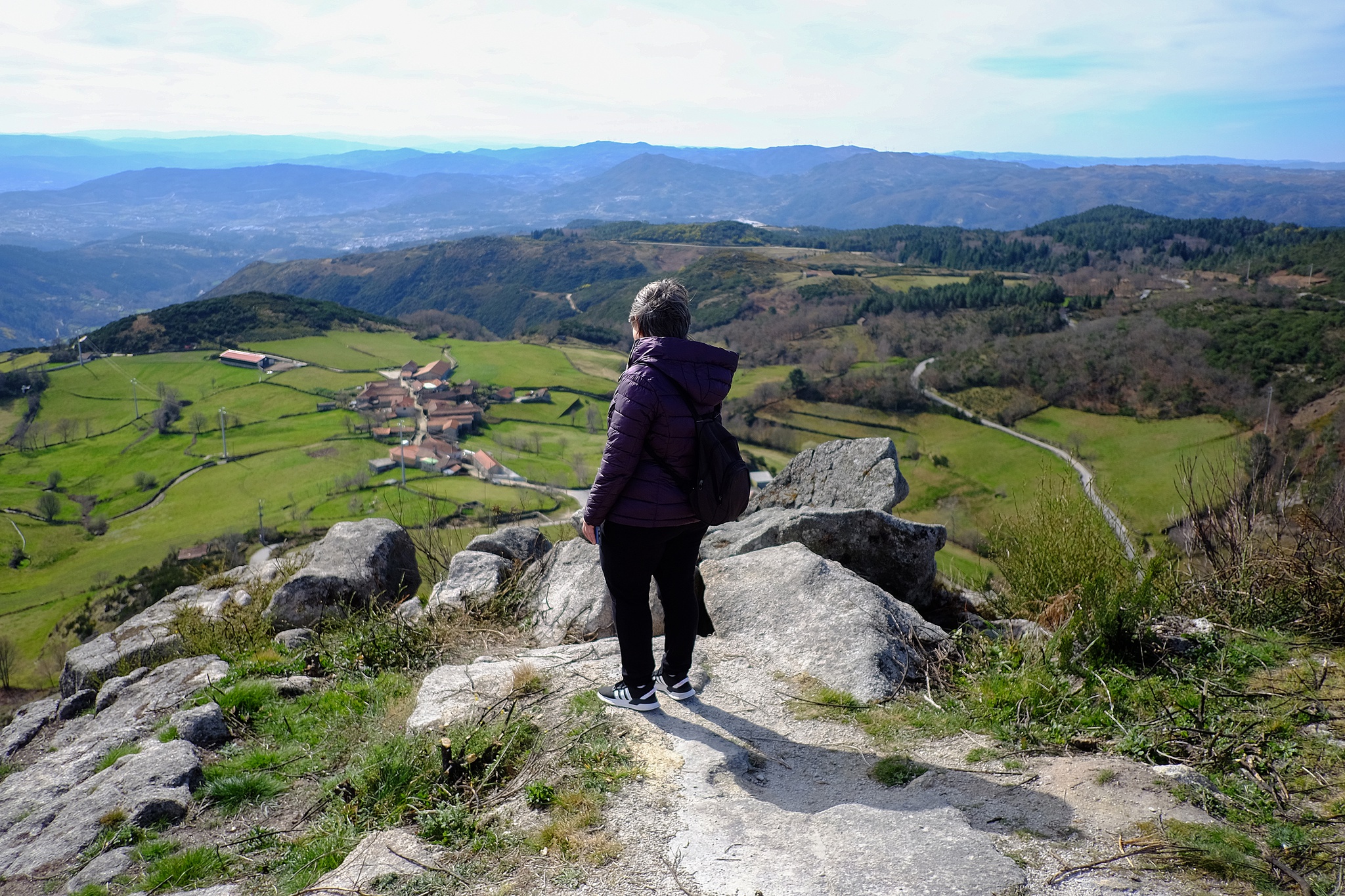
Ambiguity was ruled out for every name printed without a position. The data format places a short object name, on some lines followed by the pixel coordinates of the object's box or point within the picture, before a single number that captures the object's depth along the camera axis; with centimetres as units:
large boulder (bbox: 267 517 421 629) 812
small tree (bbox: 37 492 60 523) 5378
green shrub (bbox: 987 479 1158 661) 490
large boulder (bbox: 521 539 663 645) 626
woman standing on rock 407
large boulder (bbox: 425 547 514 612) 711
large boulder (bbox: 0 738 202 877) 430
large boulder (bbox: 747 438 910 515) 855
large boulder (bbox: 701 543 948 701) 518
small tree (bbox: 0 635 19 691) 2415
